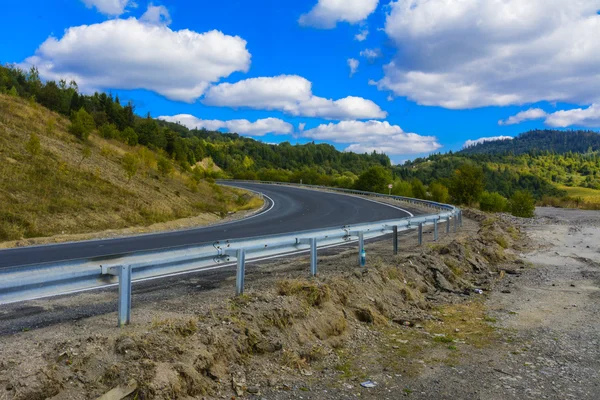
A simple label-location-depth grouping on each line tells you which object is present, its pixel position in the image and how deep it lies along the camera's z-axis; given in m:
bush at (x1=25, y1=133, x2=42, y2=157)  24.25
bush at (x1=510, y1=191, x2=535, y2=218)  39.97
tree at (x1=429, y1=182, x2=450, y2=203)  46.12
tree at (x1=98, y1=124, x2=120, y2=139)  41.84
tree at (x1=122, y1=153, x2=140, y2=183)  27.53
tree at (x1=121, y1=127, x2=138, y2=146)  45.47
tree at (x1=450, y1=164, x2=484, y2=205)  43.09
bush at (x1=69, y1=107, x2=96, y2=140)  35.47
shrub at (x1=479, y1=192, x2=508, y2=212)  42.82
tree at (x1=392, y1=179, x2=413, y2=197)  51.61
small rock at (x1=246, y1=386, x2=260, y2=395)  4.27
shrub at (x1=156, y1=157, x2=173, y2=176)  36.16
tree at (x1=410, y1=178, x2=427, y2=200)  50.12
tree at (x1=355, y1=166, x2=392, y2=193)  58.56
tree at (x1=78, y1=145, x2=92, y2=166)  27.91
